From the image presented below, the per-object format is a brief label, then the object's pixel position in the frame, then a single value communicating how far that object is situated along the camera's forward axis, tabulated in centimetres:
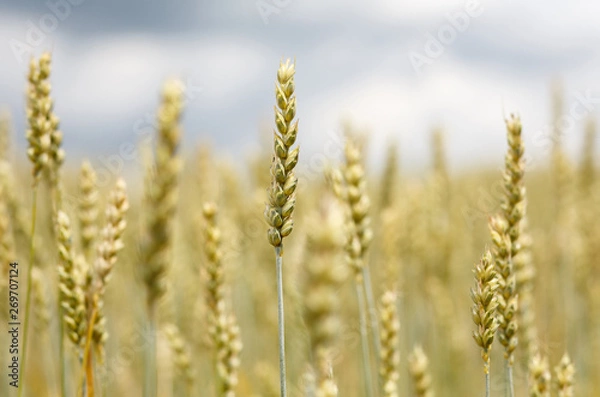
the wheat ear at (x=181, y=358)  104
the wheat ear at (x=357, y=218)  96
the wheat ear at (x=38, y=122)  91
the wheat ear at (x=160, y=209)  80
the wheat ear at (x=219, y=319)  91
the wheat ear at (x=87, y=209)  97
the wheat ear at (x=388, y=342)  94
